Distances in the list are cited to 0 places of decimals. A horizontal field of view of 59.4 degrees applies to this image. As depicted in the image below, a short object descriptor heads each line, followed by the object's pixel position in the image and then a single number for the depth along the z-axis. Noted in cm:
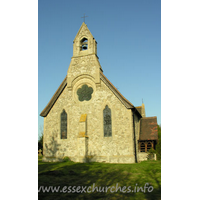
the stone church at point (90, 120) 1780
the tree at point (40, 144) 3212
